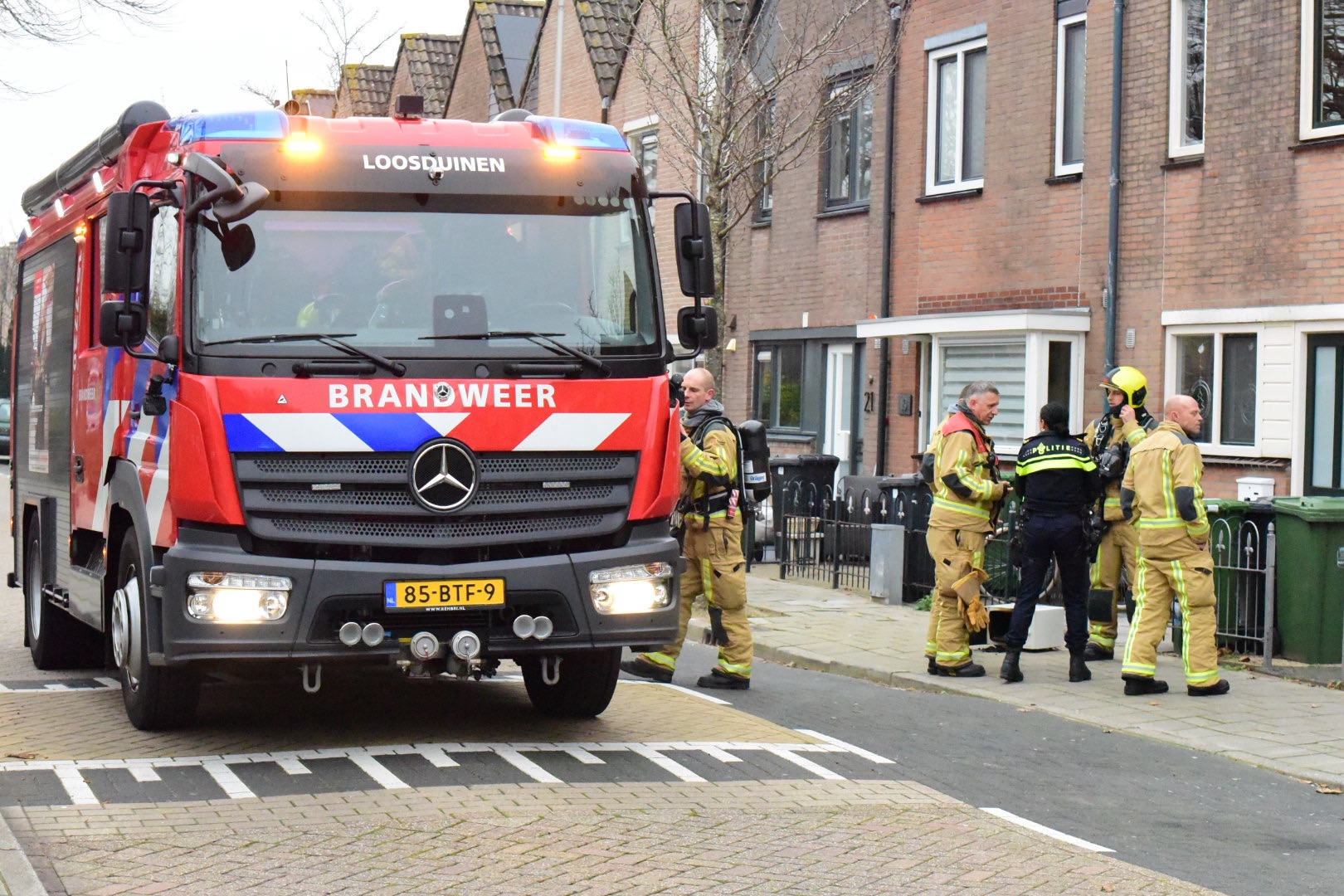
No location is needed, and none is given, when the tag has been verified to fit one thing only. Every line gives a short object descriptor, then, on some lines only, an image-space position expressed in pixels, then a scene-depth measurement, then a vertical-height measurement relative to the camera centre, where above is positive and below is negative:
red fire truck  7.37 +0.05
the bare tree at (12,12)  15.58 +3.47
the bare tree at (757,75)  16.92 +3.53
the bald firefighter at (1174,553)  10.24 -0.77
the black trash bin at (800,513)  16.81 -0.93
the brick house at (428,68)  38.24 +7.58
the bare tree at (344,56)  29.01 +5.88
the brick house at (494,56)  34.19 +7.04
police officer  10.65 -0.61
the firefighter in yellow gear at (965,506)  10.62 -0.53
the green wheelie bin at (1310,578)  10.99 -0.97
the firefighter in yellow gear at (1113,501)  11.53 -0.53
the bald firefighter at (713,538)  10.10 -0.72
